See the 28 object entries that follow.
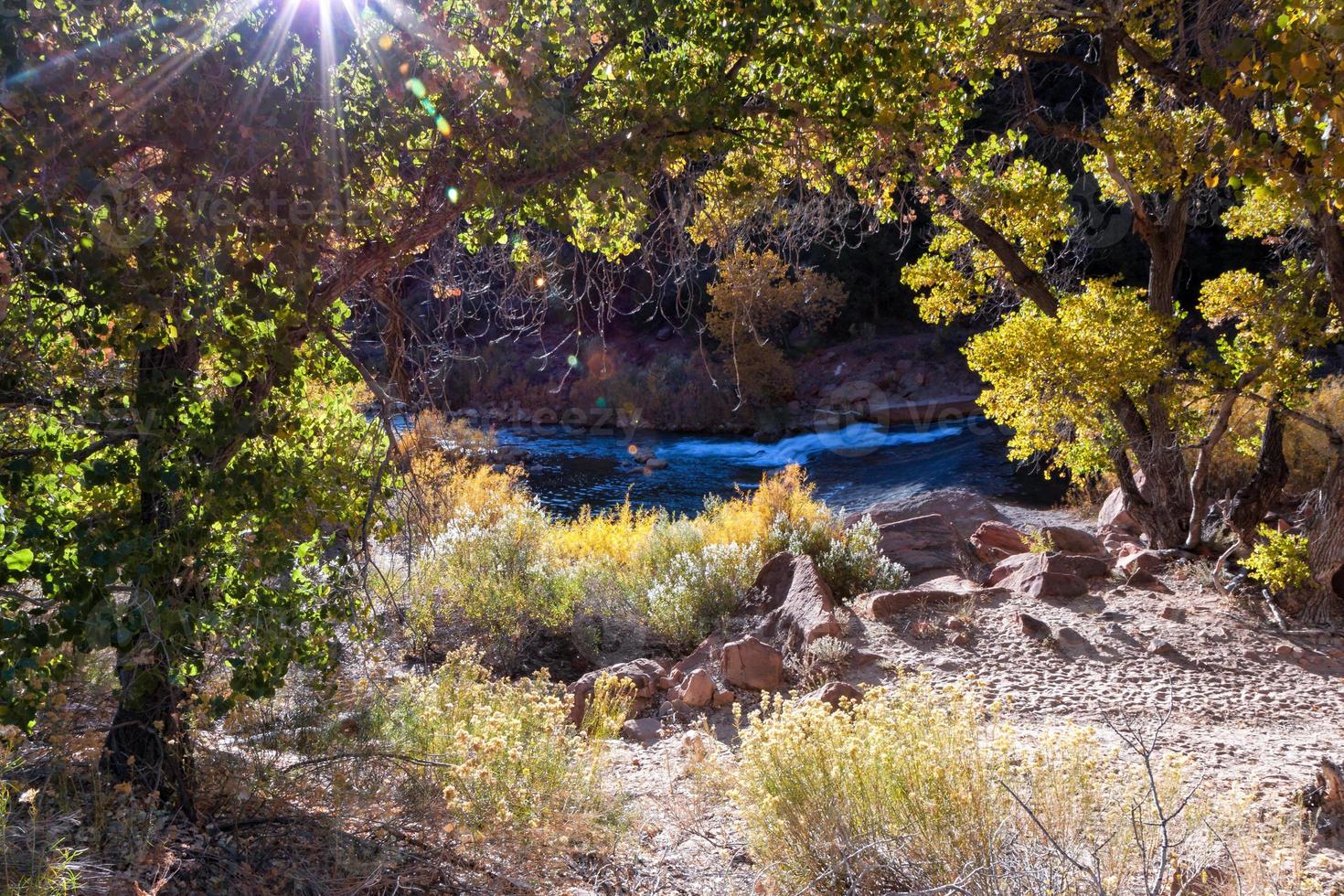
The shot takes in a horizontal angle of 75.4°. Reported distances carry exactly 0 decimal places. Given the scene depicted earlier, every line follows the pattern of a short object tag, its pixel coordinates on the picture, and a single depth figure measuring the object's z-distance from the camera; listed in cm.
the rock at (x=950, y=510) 958
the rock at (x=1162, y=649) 548
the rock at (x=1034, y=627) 579
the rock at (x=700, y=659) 568
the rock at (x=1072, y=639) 564
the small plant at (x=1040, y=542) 839
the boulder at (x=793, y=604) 566
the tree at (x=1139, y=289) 560
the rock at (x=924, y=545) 797
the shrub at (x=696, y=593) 658
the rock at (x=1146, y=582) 668
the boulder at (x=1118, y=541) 795
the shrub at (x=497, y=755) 312
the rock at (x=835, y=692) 450
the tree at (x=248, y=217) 203
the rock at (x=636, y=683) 508
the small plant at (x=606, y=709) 429
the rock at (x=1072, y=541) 856
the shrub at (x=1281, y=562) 581
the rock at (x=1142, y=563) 705
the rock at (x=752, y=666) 538
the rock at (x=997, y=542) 859
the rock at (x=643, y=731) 491
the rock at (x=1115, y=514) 955
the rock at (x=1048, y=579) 655
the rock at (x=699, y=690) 525
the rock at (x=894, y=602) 624
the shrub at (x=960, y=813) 250
